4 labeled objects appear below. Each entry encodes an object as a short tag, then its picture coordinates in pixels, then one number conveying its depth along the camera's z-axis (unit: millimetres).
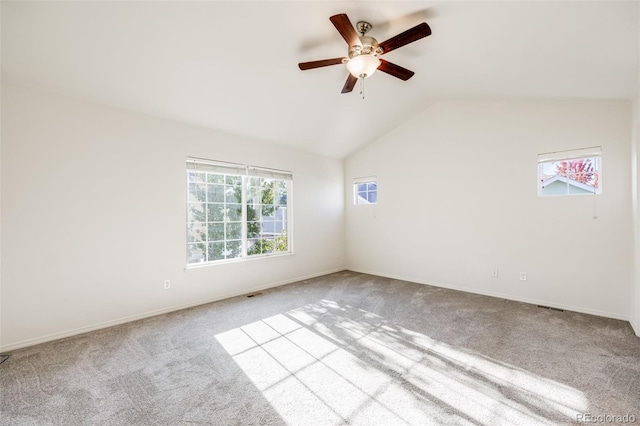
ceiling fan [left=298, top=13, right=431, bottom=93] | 2000
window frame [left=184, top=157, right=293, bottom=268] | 3746
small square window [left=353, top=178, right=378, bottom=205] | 5519
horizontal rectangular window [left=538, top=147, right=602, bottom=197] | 3309
